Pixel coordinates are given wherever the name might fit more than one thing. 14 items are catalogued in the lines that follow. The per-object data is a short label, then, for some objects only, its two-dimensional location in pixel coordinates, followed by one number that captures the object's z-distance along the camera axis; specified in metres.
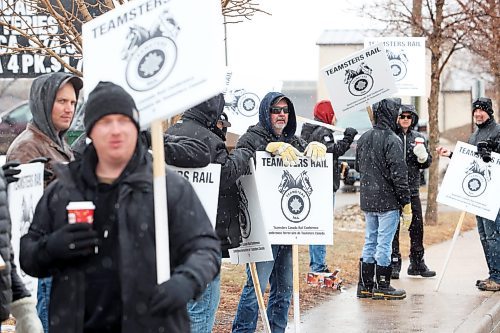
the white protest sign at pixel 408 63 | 11.92
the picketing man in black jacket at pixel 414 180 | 11.43
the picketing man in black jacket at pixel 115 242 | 3.92
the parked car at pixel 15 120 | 20.07
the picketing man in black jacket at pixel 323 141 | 10.42
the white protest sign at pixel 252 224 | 7.07
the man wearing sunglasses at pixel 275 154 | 7.43
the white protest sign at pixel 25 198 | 5.44
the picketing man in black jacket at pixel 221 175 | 6.24
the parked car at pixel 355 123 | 25.72
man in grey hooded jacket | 5.71
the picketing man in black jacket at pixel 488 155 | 10.89
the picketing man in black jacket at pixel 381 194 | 10.04
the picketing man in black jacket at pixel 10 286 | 4.47
